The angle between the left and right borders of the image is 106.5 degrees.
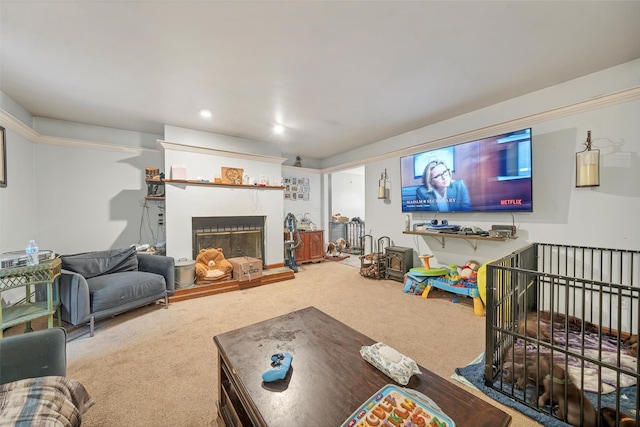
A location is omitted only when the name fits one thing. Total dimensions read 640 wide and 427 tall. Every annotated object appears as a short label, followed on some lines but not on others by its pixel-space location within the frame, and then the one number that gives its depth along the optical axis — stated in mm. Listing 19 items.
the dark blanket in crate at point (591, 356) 1601
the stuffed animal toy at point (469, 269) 3180
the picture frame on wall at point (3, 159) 2622
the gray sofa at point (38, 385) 958
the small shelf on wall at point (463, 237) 2977
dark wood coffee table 928
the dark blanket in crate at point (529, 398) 1396
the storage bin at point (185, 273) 3424
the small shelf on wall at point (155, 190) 3884
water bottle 2172
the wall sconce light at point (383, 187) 4539
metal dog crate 1507
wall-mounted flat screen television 2822
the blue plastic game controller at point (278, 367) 1087
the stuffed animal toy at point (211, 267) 3680
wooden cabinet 5289
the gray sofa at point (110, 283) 2297
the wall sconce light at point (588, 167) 2359
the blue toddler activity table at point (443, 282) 2914
